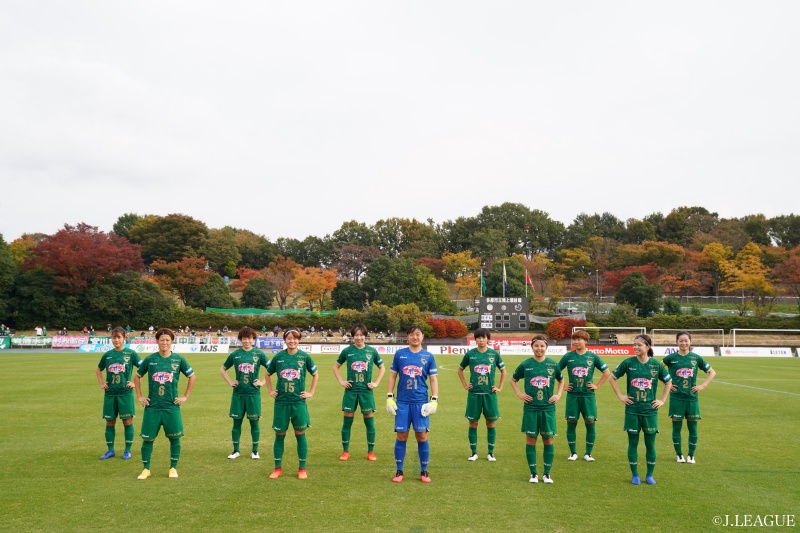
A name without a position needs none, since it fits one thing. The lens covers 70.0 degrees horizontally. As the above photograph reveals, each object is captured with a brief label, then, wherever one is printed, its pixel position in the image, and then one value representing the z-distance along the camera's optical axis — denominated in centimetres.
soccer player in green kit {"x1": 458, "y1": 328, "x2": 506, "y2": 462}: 936
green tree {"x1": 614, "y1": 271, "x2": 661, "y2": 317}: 5544
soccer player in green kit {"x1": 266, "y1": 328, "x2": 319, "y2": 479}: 838
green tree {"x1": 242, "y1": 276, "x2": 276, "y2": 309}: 6781
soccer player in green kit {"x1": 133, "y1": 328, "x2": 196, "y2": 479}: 829
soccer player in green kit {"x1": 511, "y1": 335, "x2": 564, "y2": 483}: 807
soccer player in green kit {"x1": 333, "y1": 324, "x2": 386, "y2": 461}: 974
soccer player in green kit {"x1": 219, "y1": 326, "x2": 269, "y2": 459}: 945
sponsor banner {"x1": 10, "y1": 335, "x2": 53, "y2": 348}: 4375
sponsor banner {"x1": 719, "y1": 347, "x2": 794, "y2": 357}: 3800
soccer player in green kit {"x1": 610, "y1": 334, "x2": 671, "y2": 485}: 821
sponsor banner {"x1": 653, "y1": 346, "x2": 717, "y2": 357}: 3671
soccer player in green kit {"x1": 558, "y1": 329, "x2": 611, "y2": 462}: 948
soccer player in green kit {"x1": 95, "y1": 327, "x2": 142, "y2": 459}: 955
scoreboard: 4178
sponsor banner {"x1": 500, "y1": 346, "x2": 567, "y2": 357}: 3850
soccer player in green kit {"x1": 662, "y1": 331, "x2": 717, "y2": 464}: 959
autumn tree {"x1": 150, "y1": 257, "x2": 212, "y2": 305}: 6266
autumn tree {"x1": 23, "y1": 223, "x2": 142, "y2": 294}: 5150
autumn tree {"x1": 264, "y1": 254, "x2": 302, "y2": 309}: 7106
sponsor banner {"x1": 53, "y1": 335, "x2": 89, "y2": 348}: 4360
